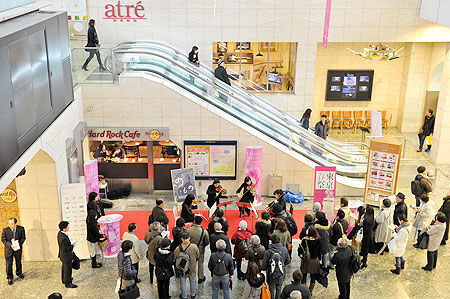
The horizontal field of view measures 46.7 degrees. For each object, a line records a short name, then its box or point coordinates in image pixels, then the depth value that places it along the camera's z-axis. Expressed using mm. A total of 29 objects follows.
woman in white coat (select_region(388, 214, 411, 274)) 11016
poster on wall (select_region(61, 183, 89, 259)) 11367
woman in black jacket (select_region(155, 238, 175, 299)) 9609
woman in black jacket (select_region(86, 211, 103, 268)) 10992
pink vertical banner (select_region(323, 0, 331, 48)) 17672
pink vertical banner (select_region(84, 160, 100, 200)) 12805
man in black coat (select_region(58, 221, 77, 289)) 10099
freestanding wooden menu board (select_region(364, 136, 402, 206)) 13609
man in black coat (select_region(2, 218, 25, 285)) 10508
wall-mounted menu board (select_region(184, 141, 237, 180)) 15008
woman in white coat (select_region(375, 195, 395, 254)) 11430
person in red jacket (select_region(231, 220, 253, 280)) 10323
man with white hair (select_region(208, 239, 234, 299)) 9555
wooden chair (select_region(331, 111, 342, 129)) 21641
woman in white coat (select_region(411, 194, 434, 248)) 11910
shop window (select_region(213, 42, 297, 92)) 19750
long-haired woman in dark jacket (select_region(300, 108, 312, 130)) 17066
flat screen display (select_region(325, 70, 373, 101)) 21375
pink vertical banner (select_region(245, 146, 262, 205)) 14398
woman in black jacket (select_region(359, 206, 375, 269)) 11203
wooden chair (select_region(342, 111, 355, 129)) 21609
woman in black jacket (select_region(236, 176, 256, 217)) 13369
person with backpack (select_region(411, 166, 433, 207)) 12891
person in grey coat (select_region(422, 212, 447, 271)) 11102
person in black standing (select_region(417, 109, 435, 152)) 18672
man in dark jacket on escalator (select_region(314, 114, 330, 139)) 17094
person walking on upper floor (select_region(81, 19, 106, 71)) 15258
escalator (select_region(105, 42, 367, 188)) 14734
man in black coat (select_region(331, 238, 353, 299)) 9781
